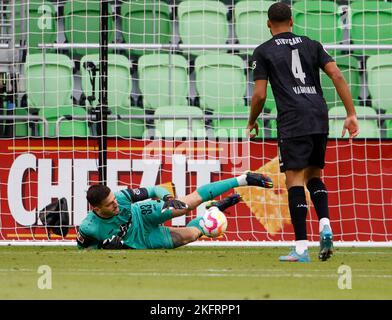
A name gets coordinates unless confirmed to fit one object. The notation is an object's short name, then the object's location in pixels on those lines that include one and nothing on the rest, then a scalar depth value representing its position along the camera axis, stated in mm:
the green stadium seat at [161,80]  13471
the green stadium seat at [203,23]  14234
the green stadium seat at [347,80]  13531
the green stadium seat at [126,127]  12422
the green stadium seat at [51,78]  13242
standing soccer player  7973
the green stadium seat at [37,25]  13680
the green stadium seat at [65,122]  12442
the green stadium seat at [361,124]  12414
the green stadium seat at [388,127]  12969
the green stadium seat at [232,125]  12406
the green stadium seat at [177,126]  12262
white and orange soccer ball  9688
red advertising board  11273
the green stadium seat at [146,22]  14203
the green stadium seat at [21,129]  12133
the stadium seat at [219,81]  13289
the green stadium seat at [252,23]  14133
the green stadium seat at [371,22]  14422
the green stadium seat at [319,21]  14164
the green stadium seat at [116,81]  13188
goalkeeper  9312
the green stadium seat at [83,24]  13820
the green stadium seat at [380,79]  13539
